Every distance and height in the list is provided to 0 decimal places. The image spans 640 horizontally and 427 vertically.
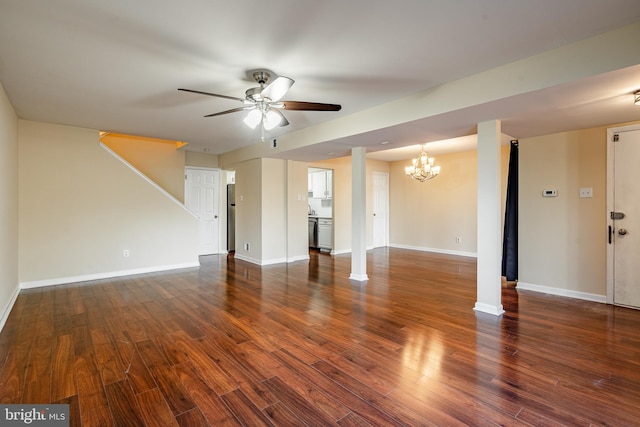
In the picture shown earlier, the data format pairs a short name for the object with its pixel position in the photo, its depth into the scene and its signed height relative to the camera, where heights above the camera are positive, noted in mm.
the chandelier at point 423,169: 6207 +886
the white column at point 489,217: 3320 -85
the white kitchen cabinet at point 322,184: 7789 +717
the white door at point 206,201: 7016 +232
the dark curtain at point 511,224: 4625 -234
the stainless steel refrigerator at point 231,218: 7676 -184
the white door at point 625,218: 3574 -114
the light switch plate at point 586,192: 3955 +220
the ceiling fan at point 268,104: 2589 +1019
